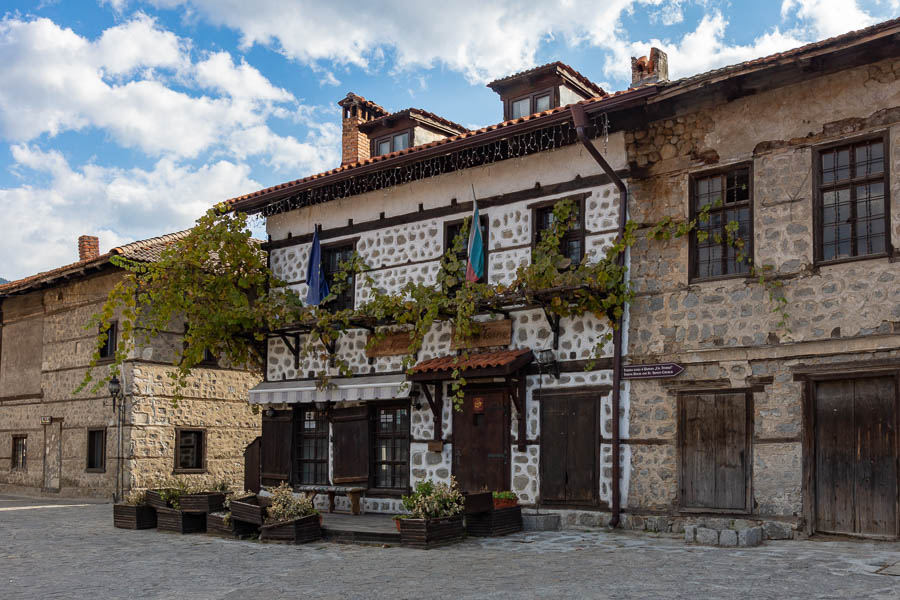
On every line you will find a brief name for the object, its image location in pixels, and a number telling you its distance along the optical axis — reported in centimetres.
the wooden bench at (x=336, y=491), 1559
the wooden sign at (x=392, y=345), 1559
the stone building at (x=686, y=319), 1109
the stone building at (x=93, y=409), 2066
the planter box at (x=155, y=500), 1411
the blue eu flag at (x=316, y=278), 1668
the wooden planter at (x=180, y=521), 1362
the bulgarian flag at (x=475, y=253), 1441
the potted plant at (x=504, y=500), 1234
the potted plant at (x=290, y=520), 1221
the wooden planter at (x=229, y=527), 1293
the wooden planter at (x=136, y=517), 1423
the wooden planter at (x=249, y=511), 1259
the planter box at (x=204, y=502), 1350
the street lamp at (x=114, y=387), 2022
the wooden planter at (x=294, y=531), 1219
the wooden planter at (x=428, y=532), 1134
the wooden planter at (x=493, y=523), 1209
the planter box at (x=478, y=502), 1190
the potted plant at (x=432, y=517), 1138
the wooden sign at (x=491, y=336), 1432
